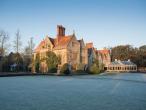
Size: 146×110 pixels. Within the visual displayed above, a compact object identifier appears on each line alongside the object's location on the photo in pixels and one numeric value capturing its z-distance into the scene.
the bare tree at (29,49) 74.44
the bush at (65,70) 49.51
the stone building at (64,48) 57.78
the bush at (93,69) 59.38
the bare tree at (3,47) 59.67
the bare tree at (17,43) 62.12
